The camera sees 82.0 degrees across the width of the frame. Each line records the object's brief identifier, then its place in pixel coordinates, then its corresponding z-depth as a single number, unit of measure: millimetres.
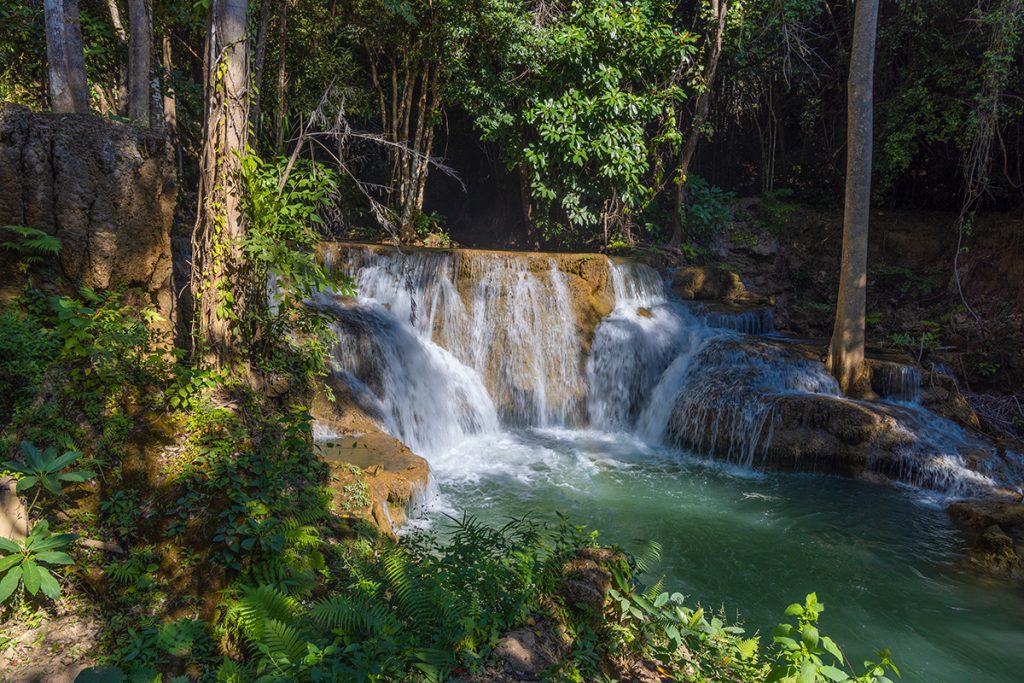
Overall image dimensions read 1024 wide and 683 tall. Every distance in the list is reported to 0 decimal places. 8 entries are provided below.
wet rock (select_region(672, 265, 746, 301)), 12023
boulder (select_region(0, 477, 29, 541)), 3033
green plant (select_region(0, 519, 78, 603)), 2586
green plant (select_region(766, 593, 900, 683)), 2496
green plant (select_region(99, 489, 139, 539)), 3400
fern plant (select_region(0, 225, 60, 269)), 4059
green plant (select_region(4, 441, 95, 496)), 2844
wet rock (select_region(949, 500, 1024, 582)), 5629
